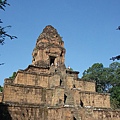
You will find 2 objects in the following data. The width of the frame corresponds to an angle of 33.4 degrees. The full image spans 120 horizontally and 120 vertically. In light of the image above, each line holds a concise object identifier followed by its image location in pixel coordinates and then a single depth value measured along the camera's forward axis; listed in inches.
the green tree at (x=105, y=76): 1524.4
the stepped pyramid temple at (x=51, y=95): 719.7
